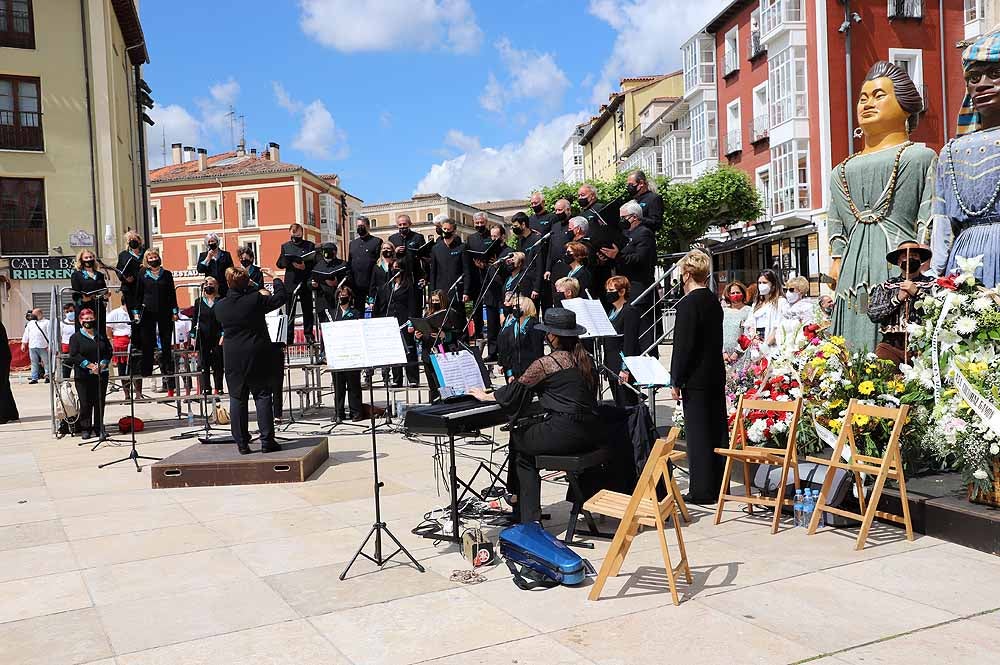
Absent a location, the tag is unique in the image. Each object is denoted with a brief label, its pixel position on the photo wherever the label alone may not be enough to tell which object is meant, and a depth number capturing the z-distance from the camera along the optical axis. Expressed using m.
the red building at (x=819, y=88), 32.84
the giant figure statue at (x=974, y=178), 6.20
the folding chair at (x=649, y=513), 4.77
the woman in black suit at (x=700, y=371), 6.76
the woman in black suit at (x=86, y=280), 11.73
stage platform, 8.52
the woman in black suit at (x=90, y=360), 11.44
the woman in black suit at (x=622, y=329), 9.55
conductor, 8.80
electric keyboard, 5.89
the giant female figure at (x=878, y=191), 6.97
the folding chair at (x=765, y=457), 6.12
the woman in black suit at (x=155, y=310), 13.44
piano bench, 5.91
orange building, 61.22
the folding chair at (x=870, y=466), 5.51
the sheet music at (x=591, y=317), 7.80
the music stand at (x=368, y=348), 5.75
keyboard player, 5.99
